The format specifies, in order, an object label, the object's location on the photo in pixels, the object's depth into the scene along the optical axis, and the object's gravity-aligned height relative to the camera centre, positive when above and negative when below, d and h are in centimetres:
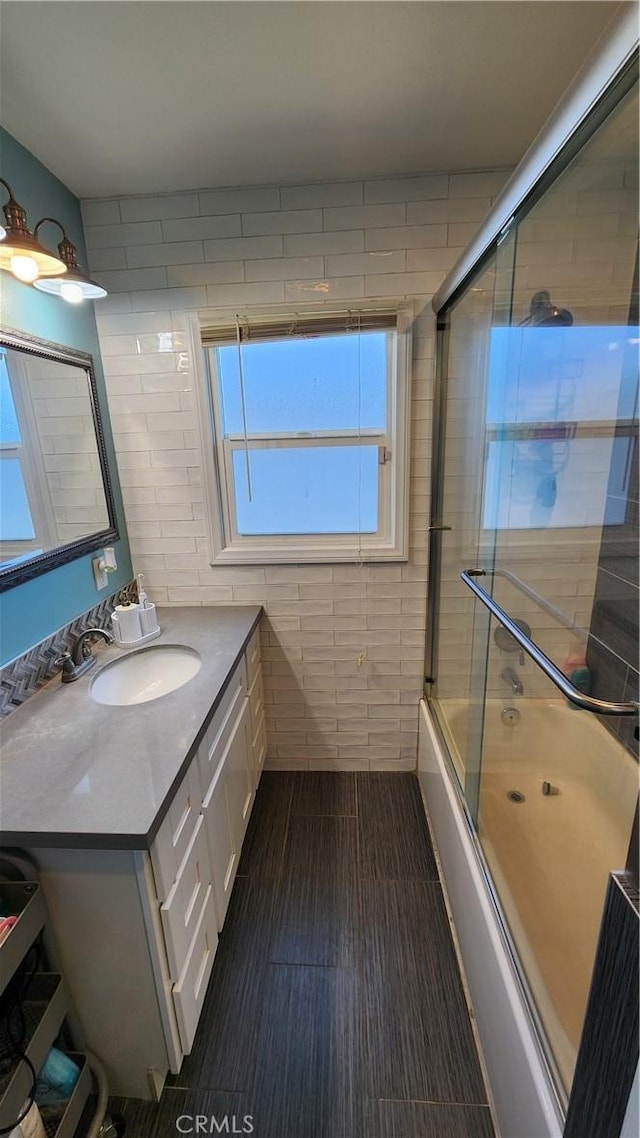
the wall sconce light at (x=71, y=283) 135 +49
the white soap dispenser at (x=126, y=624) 170 -62
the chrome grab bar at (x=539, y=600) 162 -57
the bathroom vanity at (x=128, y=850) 96 -87
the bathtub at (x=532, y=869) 98 -123
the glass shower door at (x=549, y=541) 128 -37
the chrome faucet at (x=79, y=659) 149 -67
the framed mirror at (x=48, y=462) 137 -3
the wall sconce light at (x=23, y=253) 119 +52
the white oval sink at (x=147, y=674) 159 -78
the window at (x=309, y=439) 184 +2
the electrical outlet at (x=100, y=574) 179 -47
